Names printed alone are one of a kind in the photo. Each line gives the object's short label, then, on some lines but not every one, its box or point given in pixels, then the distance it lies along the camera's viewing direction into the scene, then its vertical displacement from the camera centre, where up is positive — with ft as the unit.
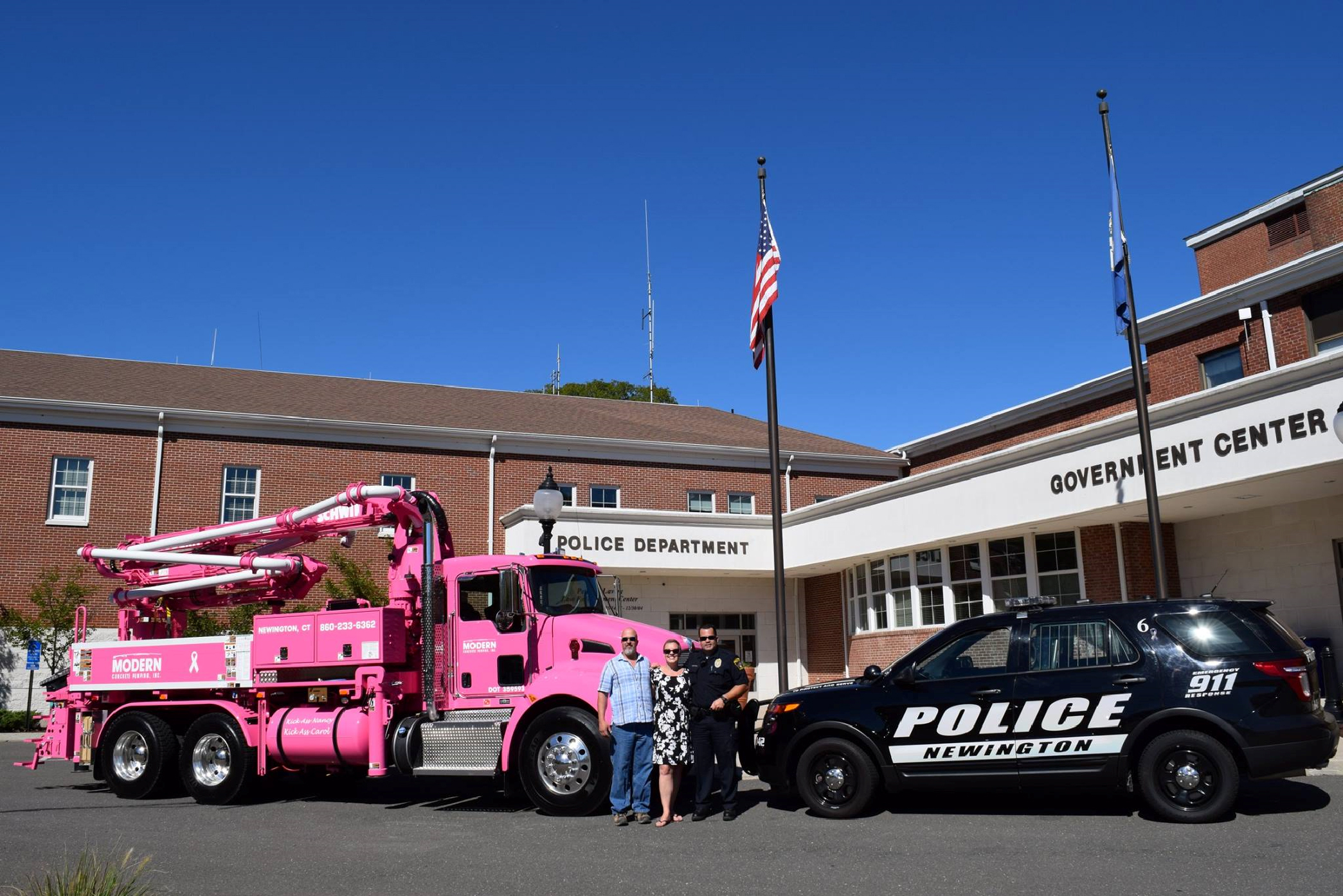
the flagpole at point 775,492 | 44.78 +7.83
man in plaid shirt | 31.73 -1.24
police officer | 31.86 -1.26
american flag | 49.55 +17.94
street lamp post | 45.78 +7.47
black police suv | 27.55 -0.91
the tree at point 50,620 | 77.41 +5.23
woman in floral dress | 31.48 -1.21
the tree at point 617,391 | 189.57 +50.39
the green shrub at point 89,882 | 16.55 -2.91
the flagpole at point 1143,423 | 42.60 +10.39
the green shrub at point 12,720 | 75.56 -1.66
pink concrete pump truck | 34.91 +0.48
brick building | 51.78 +13.82
